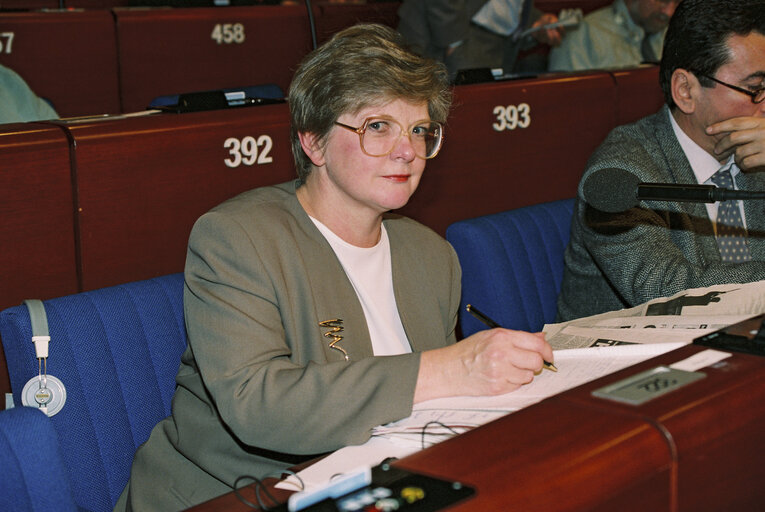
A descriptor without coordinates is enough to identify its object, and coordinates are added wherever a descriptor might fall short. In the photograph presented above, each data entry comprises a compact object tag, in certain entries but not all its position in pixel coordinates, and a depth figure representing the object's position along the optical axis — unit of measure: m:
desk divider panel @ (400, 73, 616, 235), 3.05
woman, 1.44
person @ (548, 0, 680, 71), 5.34
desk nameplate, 1.07
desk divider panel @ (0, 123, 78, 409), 2.12
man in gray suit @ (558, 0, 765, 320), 2.18
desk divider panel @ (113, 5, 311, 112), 4.38
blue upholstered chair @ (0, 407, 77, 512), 1.24
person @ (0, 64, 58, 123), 3.18
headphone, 1.66
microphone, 1.39
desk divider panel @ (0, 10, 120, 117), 4.05
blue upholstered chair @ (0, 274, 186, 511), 1.69
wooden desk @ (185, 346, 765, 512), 0.90
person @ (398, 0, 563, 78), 4.38
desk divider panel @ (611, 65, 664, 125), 3.56
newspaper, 1.57
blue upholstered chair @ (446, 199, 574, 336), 2.36
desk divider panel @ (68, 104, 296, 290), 2.28
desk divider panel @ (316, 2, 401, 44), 5.12
